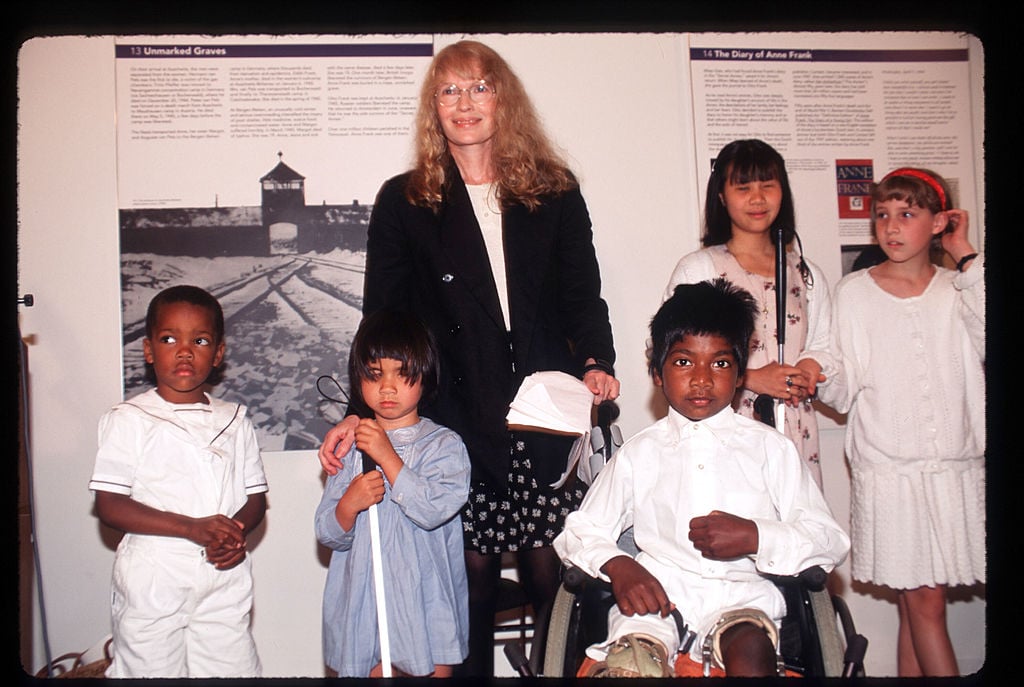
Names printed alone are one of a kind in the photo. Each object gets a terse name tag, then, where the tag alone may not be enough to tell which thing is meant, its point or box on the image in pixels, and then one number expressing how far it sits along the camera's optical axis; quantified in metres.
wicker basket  3.44
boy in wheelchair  2.25
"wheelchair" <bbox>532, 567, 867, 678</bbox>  2.13
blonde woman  2.84
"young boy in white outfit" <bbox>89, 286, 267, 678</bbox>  2.86
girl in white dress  3.31
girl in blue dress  2.57
